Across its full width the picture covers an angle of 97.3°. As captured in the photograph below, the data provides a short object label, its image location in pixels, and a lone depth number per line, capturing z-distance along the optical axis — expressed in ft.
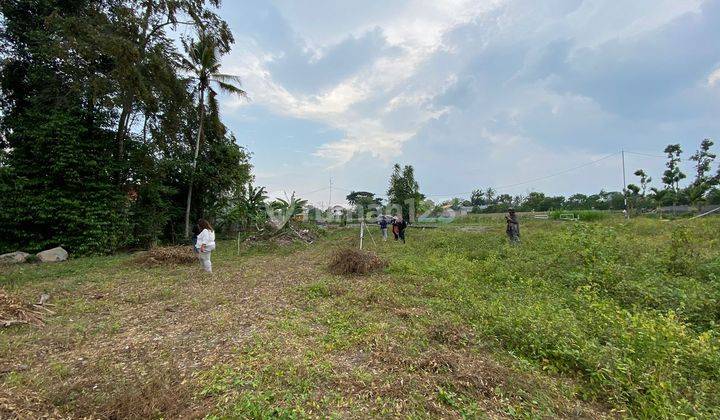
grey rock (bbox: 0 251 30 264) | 30.60
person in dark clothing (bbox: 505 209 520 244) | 35.87
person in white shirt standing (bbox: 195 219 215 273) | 24.88
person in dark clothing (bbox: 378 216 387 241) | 48.96
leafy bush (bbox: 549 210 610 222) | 73.57
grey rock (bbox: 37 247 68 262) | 31.76
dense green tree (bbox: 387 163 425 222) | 76.18
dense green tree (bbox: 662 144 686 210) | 118.73
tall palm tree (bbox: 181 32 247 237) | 48.03
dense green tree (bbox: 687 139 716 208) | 114.67
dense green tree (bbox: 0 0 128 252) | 32.07
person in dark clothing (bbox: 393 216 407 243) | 45.21
